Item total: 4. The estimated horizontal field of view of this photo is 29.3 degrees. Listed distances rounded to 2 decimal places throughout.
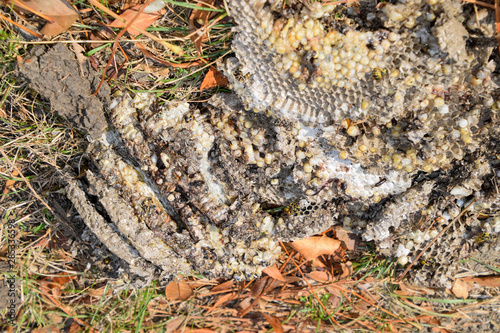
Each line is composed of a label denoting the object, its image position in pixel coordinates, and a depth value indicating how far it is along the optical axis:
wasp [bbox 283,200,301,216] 0.61
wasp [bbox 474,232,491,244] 0.60
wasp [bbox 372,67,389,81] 0.55
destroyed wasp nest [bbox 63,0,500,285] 0.55
